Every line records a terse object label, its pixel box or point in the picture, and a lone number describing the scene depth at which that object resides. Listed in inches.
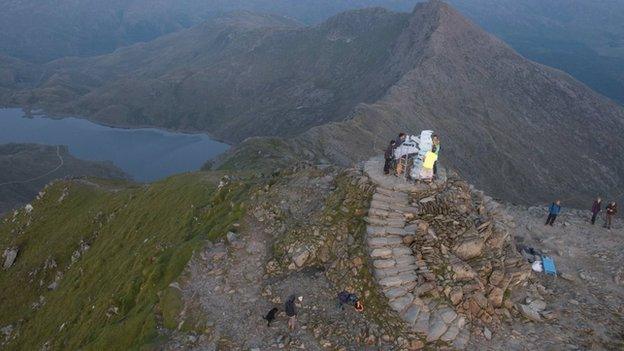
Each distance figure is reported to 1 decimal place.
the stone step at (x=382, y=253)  1075.9
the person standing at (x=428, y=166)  1166.3
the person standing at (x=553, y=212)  1649.9
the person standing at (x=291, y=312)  992.7
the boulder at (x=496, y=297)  1047.7
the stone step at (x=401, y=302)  987.3
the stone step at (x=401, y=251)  1077.1
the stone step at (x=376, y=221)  1139.9
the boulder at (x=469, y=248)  1100.3
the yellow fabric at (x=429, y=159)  1164.5
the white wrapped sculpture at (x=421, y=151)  1208.2
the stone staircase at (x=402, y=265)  962.7
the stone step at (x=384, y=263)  1053.2
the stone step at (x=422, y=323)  950.9
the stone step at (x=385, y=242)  1095.6
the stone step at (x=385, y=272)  1039.0
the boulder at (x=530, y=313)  1049.5
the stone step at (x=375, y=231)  1117.1
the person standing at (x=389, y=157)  1224.8
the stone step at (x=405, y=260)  1058.7
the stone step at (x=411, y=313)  968.1
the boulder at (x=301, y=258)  1161.4
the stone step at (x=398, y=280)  1021.2
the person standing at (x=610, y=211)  1652.3
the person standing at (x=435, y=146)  1228.2
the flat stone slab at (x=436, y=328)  940.6
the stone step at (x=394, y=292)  1004.6
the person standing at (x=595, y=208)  1643.3
